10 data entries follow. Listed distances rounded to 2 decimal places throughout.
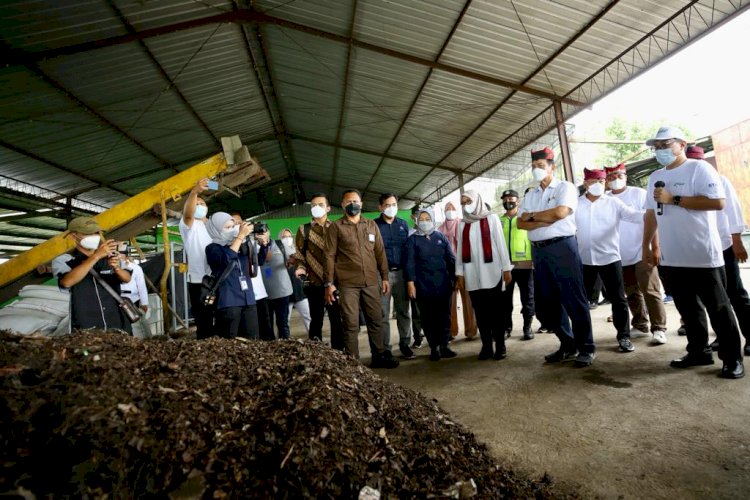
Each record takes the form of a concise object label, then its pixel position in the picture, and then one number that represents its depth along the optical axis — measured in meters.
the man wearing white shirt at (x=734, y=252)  2.81
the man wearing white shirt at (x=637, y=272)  3.49
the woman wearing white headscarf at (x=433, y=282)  3.83
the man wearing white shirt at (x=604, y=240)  3.38
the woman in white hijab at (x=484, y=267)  3.53
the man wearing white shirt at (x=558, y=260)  3.02
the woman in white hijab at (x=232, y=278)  2.90
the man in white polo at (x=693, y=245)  2.45
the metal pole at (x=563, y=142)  9.03
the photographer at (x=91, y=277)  2.79
